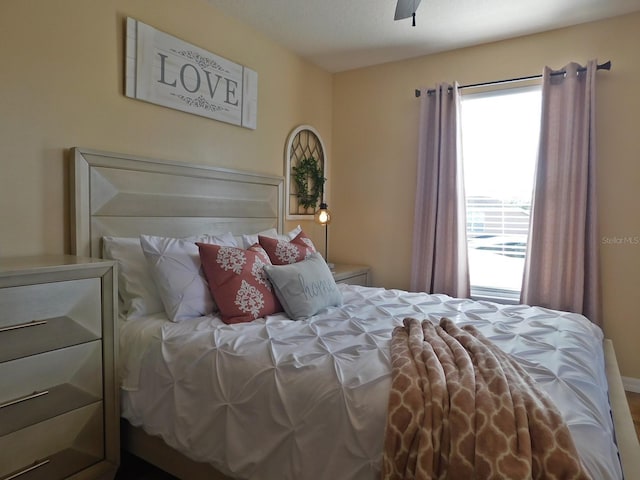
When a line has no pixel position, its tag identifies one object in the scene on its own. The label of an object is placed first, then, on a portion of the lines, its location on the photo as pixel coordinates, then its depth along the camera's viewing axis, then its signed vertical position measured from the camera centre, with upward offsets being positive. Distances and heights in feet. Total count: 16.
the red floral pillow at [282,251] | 7.90 -0.53
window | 10.35 +1.21
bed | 4.03 -1.63
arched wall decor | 11.30 +1.75
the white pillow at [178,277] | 6.48 -0.89
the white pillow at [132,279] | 6.69 -0.97
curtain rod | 9.18 +3.60
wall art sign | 7.48 +2.85
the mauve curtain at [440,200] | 10.82 +0.69
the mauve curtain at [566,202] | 9.27 +0.62
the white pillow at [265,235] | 8.46 -0.30
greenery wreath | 11.66 +1.20
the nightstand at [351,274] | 10.93 -1.32
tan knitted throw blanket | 3.14 -1.61
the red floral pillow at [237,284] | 6.45 -0.98
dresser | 4.66 -1.82
